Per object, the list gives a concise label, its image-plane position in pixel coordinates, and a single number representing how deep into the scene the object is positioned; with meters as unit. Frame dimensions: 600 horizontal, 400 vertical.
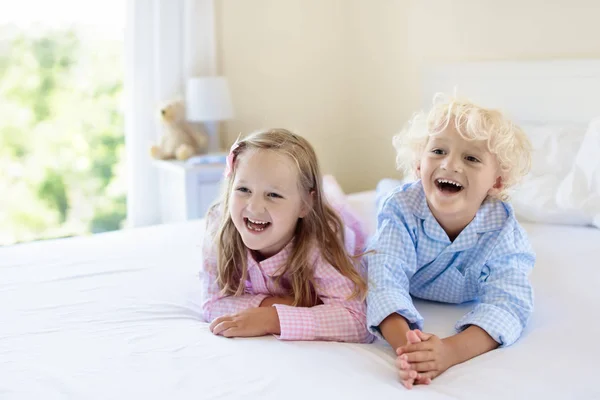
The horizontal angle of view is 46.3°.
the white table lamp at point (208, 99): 3.25
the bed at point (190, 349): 1.20
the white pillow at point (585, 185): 2.25
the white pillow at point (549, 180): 2.31
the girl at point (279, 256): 1.46
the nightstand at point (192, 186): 3.11
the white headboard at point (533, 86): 2.59
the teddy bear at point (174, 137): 3.27
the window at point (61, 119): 3.28
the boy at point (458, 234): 1.44
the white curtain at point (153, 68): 3.32
